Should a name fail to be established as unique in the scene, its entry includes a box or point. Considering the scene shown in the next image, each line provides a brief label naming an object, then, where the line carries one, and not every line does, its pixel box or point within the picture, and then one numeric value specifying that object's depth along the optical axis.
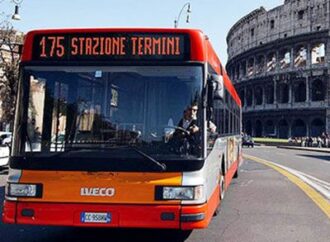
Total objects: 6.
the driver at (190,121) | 5.48
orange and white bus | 5.29
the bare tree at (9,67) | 29.94
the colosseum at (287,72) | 63.94
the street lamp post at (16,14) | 21.67
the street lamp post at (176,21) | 24.04
